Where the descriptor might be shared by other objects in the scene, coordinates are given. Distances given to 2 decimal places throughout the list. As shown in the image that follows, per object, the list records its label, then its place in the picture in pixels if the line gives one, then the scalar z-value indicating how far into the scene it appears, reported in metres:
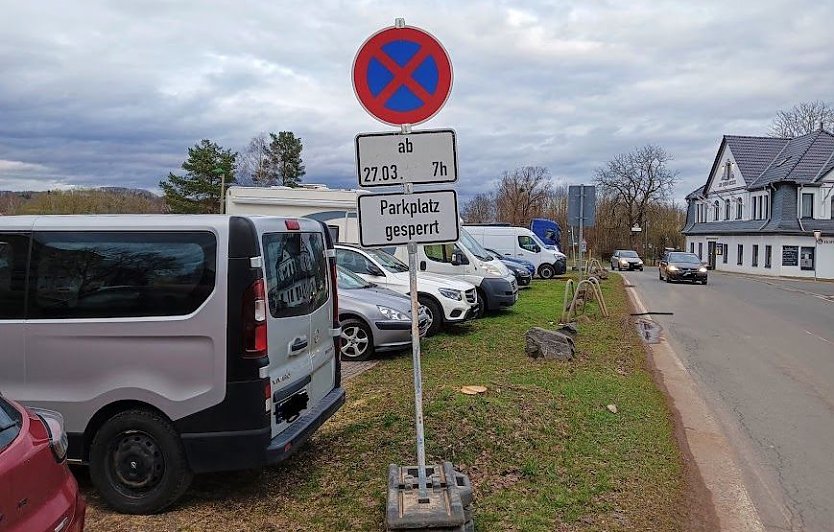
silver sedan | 9.55
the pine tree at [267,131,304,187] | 62.09
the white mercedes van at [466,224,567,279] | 29.55
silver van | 4.23
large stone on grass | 9.18
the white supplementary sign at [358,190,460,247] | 4.33
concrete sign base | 3.72
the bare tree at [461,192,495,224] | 75.06
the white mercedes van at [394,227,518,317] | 14.36
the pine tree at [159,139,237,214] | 48.62
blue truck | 44.44
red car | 2.45
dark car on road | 31.50
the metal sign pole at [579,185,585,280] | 18.48
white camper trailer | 17.41
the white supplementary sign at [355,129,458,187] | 4.30
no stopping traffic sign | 4.32
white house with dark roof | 46.38
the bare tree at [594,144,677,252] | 78.12
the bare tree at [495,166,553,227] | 70.06
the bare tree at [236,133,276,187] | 58.60
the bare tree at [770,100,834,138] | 64.44
